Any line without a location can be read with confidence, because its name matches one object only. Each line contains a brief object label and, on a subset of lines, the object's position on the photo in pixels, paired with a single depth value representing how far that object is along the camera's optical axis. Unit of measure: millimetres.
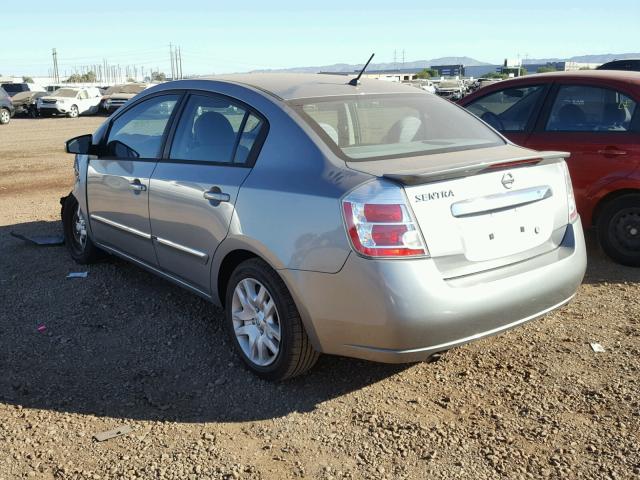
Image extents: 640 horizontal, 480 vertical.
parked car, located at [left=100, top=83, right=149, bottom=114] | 35219
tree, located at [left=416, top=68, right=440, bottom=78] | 112600
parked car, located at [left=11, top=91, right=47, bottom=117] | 37344
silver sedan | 3143
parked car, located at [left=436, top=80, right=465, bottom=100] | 47697
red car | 5719
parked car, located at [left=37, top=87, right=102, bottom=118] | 36594
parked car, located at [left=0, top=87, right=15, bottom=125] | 29516
